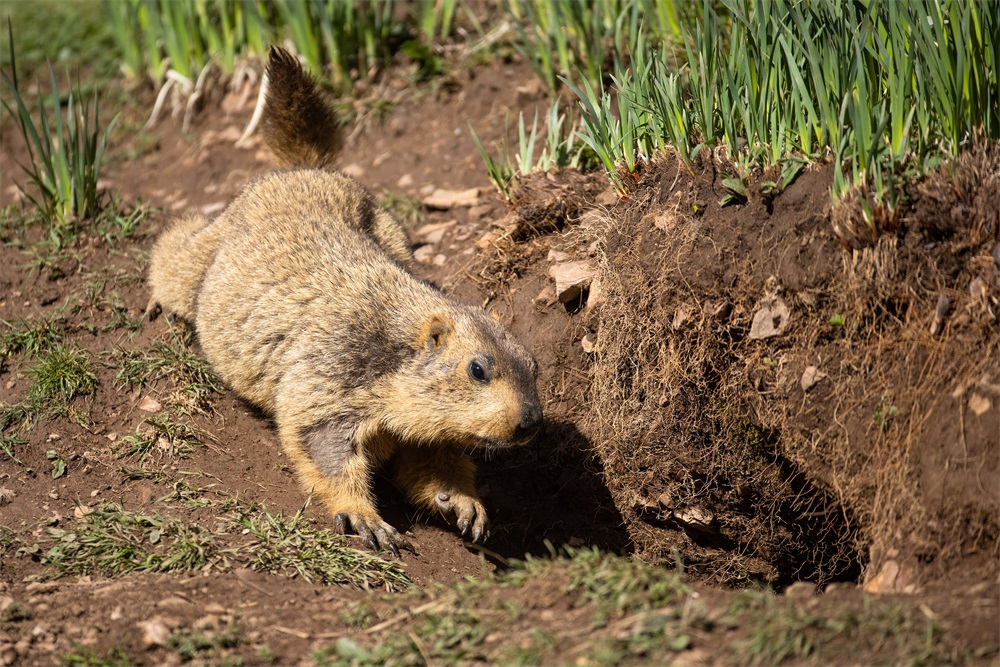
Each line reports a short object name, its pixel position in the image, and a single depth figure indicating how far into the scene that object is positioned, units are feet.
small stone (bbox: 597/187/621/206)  39.81
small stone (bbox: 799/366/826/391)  32.63
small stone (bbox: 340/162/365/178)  53.72
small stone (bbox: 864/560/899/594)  29.01
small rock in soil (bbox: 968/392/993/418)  27.84
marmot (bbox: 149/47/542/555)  33.91
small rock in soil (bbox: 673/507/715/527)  37.19
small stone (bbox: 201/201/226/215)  51.80
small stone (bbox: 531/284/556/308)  40.68
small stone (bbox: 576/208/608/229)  39.17
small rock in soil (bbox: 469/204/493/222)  47.16
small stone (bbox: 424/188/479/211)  48.37
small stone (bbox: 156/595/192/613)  26.86
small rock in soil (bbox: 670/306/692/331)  35.47
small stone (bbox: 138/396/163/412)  38.65
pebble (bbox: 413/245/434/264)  46.73
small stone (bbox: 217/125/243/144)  57.72
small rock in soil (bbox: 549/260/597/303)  38.75
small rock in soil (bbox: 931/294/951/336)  29.32
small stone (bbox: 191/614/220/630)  26.03
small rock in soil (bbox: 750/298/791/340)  33.42
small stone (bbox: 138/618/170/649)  25.32
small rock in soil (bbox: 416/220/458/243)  47.62
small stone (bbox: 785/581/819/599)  25.00
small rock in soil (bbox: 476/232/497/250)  43.39
